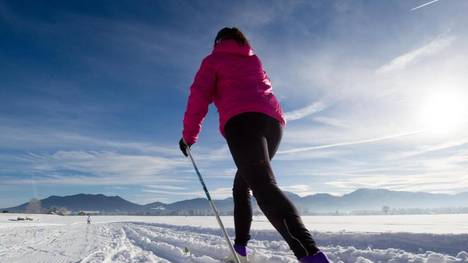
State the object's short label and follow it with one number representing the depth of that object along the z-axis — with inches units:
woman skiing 81.0
